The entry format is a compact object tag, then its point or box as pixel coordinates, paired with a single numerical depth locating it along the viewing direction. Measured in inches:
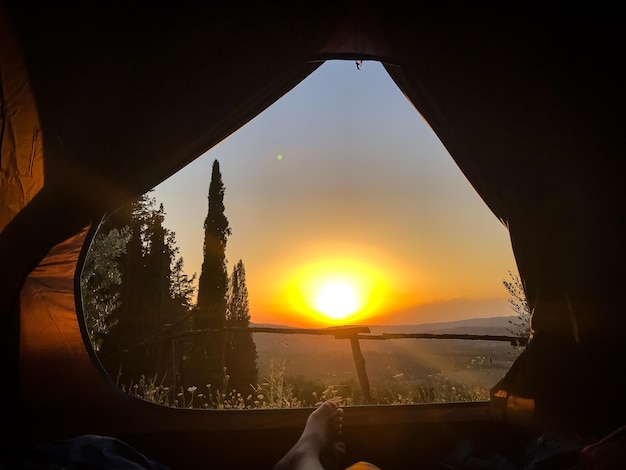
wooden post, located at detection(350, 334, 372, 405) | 107.7
